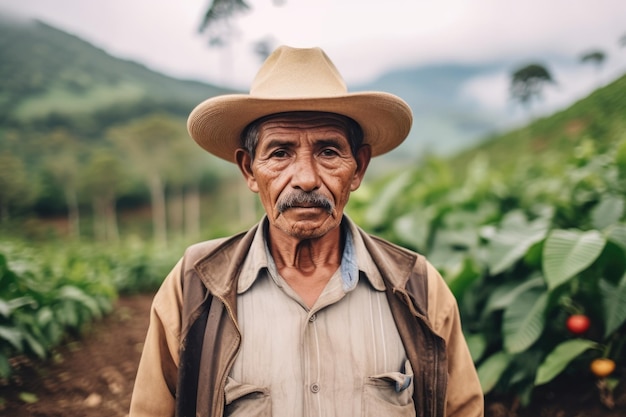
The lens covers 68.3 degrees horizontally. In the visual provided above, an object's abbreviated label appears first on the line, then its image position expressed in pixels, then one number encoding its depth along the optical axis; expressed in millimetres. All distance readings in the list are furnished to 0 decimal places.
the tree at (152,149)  34000
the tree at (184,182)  34281
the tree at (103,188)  27984
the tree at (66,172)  26562
